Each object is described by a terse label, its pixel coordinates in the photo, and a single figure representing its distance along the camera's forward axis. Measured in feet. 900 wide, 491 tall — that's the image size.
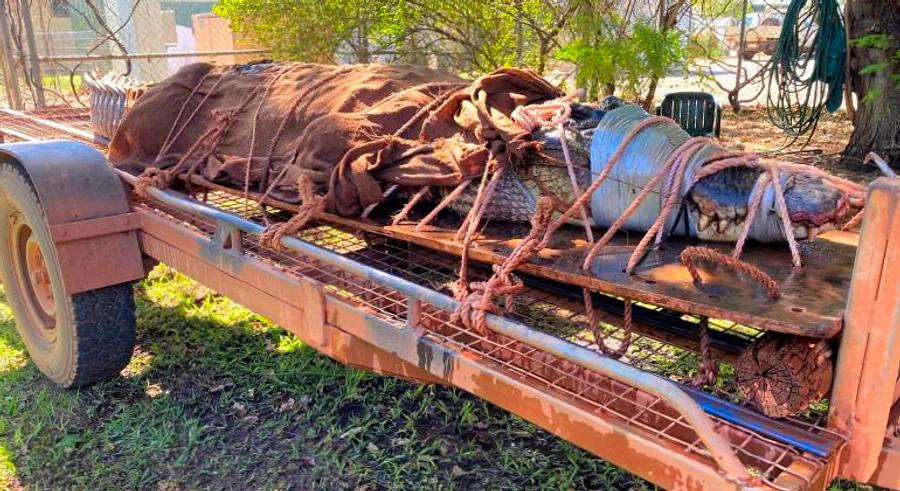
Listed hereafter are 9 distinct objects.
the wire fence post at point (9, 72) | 21.67
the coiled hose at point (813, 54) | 21.89
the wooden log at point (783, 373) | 5.43
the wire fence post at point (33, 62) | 21.85
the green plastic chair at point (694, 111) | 22.26
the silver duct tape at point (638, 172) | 6.87
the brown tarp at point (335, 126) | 8.74
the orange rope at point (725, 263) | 5.69
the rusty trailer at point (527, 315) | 5.00
